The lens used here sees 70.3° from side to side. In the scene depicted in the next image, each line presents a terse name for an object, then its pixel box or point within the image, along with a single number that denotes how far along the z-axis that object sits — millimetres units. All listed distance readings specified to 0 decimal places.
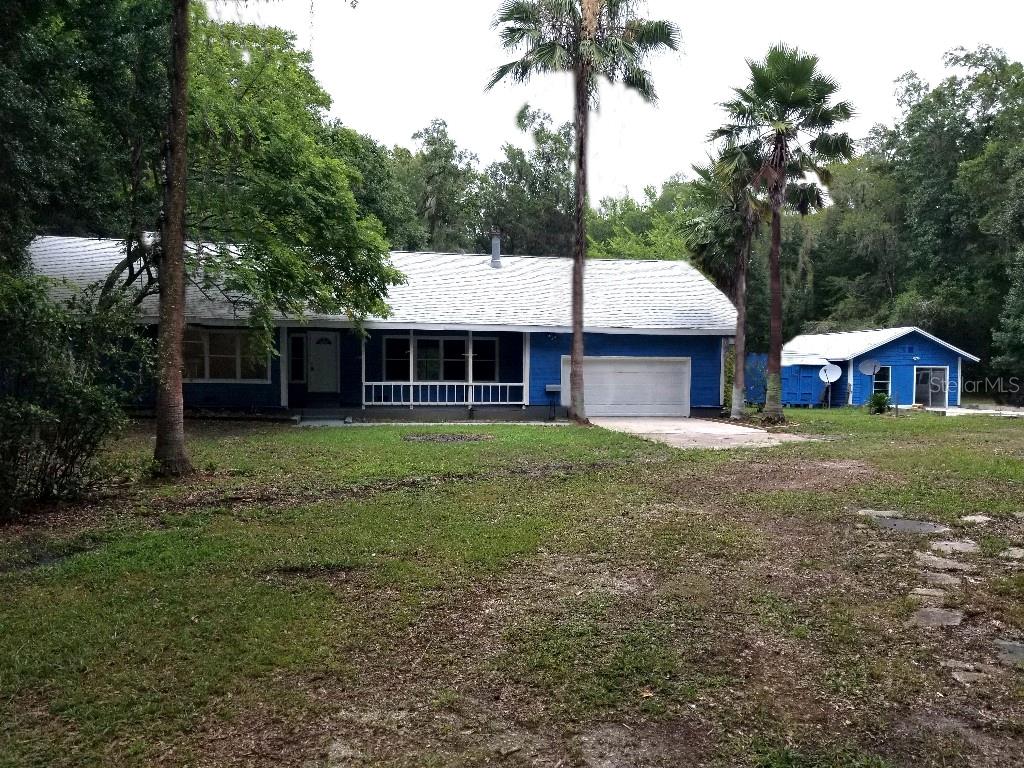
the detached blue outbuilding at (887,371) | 27453
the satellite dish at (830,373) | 26016
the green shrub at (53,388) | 6785
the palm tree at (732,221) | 18234
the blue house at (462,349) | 18250
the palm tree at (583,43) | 15609
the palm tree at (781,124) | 16938
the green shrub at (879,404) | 23281
